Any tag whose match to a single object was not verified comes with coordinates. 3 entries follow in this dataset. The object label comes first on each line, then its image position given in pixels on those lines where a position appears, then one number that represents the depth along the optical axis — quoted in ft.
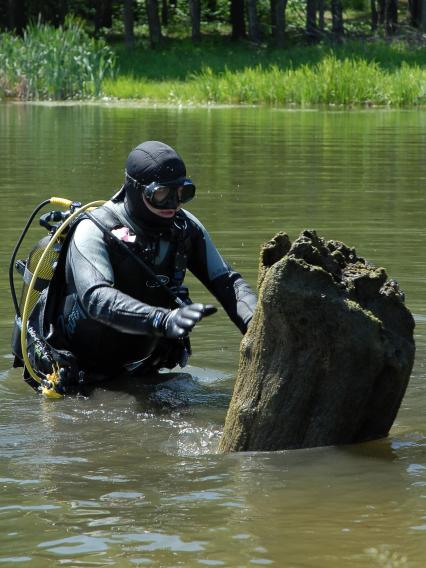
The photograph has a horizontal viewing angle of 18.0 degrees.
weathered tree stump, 16.85
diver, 20.79
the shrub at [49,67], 101.45
